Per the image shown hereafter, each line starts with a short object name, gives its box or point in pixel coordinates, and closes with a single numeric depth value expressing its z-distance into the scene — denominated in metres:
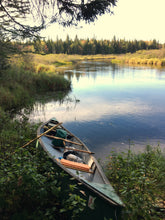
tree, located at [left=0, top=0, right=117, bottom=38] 5.44
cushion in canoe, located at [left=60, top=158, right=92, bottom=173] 4.39
